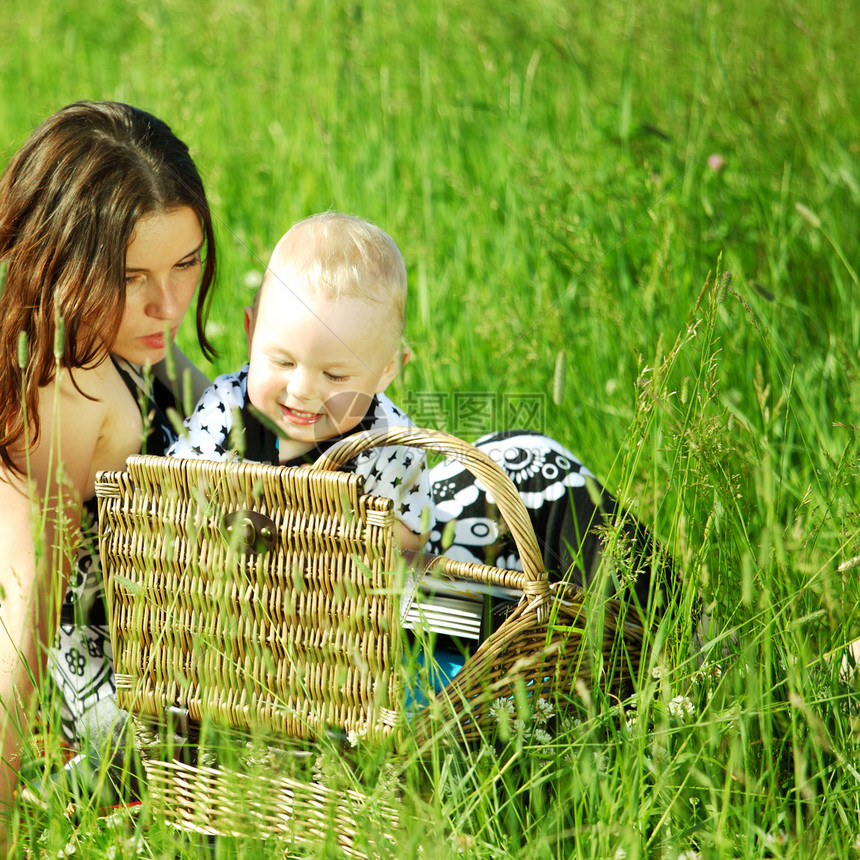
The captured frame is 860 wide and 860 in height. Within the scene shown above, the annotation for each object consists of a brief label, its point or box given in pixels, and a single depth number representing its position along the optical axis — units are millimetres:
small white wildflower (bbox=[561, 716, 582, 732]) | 4911
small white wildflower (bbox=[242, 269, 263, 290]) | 5542
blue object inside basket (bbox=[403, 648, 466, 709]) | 4811
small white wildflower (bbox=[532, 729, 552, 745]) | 4904
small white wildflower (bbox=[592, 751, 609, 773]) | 4831
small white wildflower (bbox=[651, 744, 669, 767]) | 4839
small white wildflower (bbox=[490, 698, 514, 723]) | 4857
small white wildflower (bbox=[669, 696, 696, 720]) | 4880
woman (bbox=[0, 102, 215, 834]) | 4992
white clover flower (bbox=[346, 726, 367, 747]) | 4892
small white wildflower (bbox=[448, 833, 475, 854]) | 4816
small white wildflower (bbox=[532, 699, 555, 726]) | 4917
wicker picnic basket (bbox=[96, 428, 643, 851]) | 4888
